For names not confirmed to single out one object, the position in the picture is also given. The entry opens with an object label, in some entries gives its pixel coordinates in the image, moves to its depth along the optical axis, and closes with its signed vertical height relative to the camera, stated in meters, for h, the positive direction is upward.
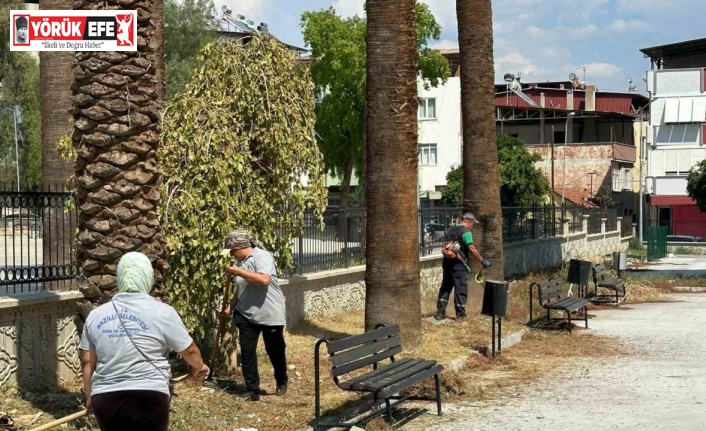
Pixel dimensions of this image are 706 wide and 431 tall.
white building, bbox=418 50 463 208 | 70.38 +4.71
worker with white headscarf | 5.69 -0.84
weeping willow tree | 10.42 +0.43
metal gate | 43.94 -1.74
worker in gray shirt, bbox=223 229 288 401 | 9.88 -0.98
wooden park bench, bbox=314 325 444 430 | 8.73 -1.53
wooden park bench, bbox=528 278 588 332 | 16.27 -1.63
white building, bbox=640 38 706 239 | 61.75 +4.28
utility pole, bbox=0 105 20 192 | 48.30 +4.37
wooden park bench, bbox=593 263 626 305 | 21.78 -1.73
